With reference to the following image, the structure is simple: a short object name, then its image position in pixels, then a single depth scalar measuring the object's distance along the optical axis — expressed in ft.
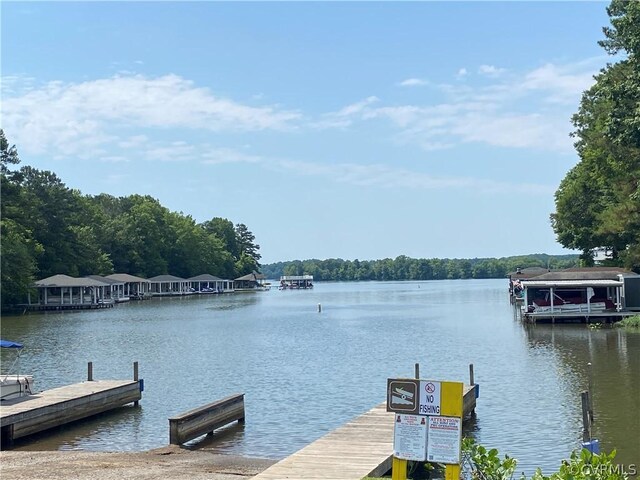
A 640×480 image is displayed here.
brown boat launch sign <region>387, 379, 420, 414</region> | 32.04
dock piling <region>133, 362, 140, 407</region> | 86.39
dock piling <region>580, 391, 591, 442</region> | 51.10
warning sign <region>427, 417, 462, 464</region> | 31.24
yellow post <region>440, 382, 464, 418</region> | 31.42
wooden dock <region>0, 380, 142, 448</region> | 65.57
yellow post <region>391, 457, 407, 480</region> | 32.48
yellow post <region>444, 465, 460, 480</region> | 31.07
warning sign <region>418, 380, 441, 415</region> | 31.68
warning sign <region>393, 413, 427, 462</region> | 31.83
